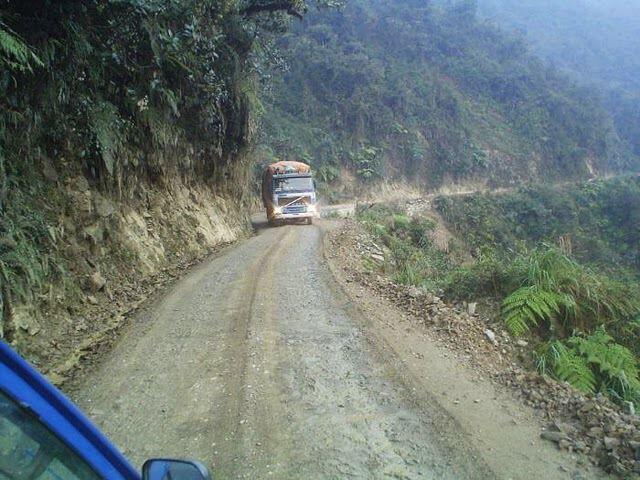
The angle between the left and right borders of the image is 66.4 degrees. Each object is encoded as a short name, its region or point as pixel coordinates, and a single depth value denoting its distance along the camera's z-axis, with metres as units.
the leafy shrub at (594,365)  5.85
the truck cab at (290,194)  22.42
